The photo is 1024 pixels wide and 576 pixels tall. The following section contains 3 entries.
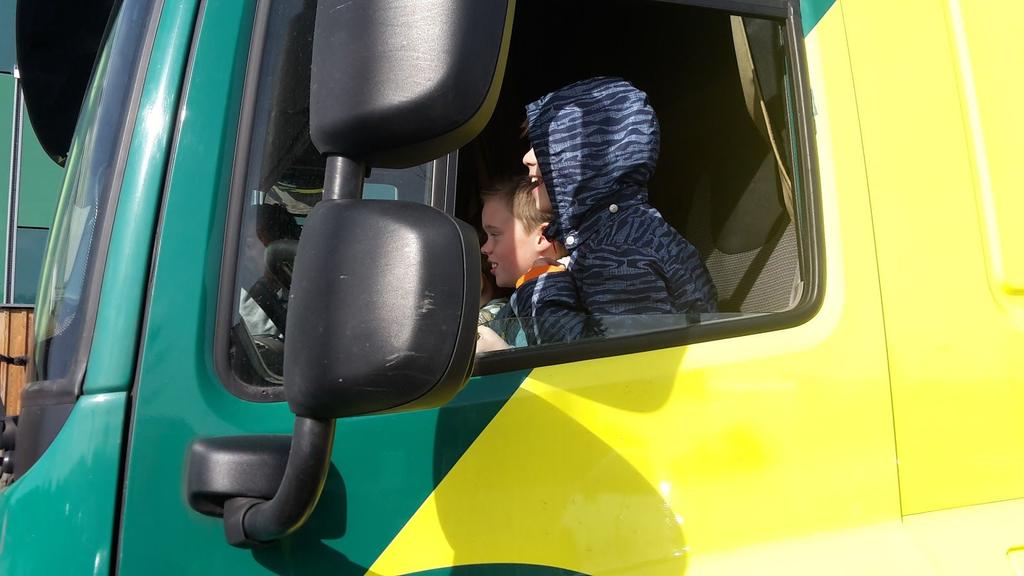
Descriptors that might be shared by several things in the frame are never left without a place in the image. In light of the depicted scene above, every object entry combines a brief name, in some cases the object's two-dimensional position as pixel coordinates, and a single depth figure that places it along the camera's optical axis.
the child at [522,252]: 1.49
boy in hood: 1.50
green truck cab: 0.91
